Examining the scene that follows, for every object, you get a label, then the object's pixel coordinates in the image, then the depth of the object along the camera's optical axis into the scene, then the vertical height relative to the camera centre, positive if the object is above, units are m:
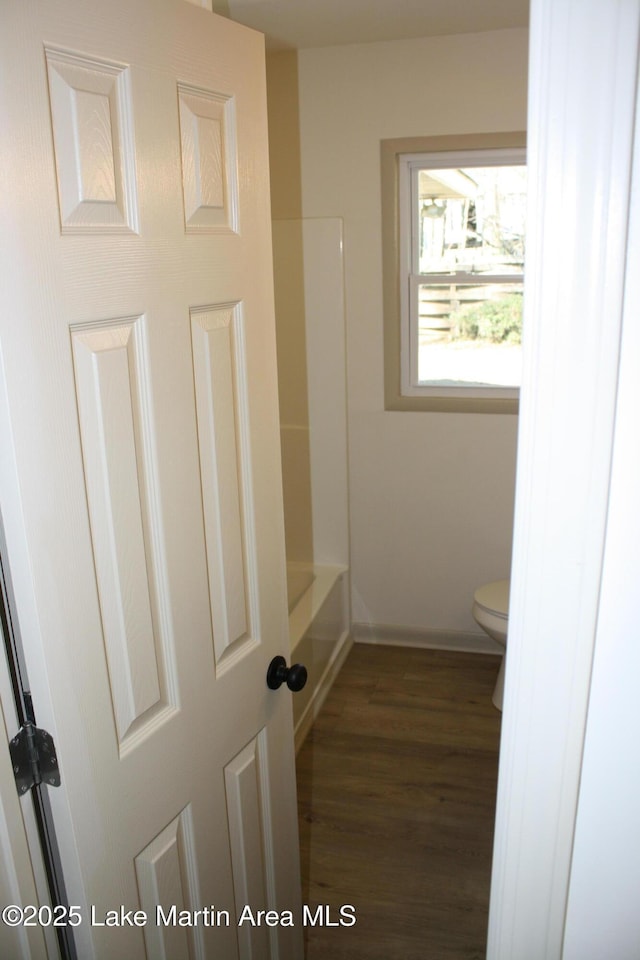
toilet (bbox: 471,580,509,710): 3.14 -1.36
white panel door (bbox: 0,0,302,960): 1.04 -0.27
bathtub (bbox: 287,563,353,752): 3.08 -1.48
